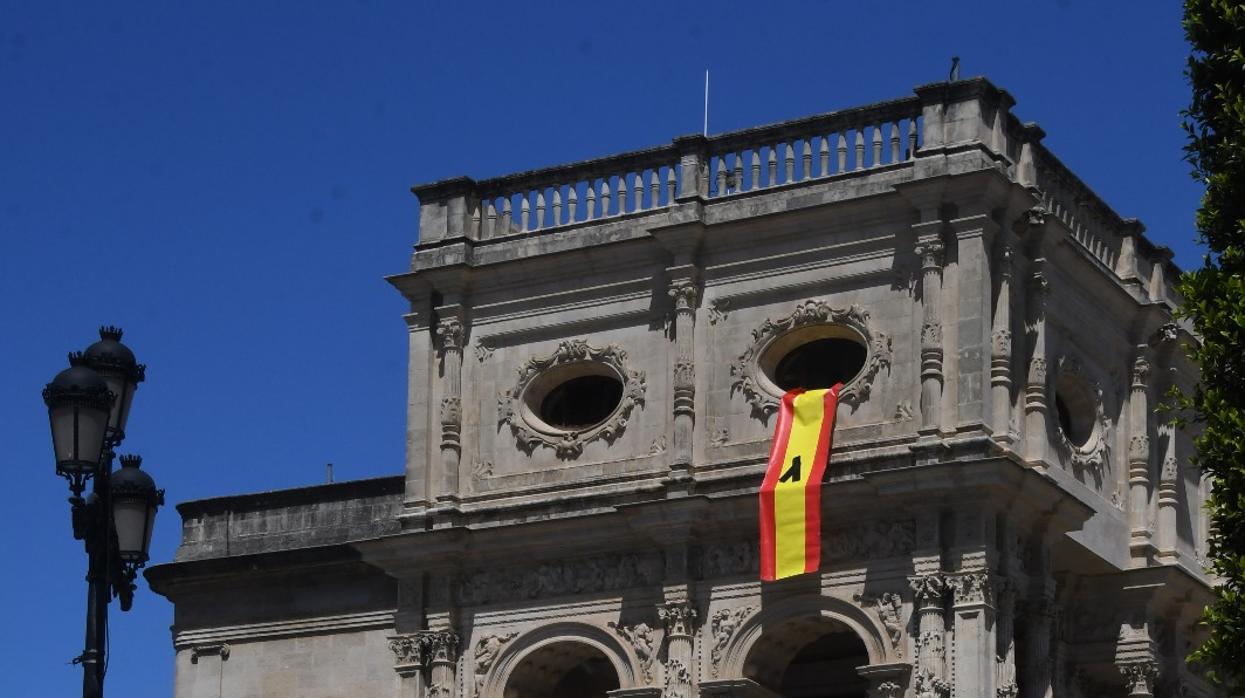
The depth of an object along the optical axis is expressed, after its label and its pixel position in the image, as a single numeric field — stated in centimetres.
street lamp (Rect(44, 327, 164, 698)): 2120
